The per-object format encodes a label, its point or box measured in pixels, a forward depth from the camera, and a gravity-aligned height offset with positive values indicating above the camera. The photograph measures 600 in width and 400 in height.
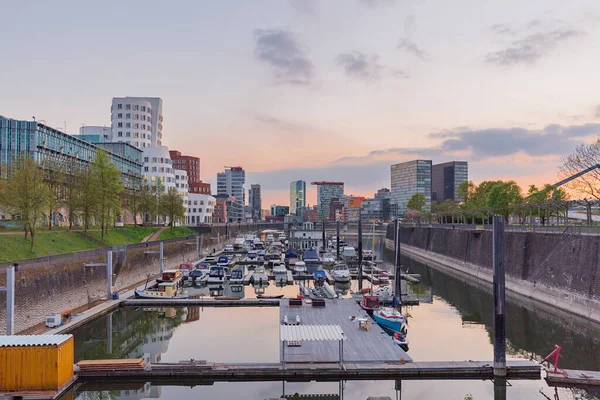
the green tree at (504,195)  117.96 +4.06
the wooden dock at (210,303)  52.06 -10.32
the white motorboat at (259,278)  69.62 -10.08
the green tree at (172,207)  116.33 +0.75
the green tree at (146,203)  105.50 +1.53
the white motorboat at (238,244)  130.31 -9.61
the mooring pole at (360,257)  71.35 -8.22
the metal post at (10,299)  32.41 -6.23
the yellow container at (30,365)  24.59 -8.25
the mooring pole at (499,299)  27.94 -5.51
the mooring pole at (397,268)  51.32 -6.48
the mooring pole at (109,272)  50.81 -6.88
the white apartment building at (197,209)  185.12 +0.41
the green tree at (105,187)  71.00 +3.58
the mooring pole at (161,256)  72.75 -7.24
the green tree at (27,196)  49.66 +1.44
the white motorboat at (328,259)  96.36 -10.10
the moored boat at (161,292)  53.84 -10.10
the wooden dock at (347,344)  29.52 -9.23
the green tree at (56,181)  68.12 +4.44
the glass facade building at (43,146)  79.69 +12.03
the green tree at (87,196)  68.06 +1.99
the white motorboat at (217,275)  69.12 -9.68
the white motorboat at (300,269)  79.22 -9.99
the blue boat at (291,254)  99.44 -9.33
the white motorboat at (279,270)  74.84 -9.64
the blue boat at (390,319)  39.06 -9.17
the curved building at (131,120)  155.62 +29.87
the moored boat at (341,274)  71.12 -9.85
